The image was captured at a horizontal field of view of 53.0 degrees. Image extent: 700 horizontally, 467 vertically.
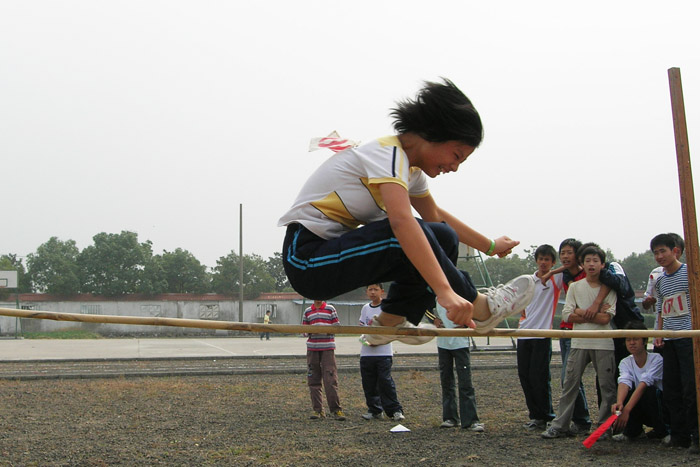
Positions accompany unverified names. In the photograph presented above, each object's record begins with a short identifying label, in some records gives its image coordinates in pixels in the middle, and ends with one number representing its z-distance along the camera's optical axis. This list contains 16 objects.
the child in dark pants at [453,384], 7.41
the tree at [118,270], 62.94
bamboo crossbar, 3.38
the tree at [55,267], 62.72
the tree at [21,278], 69.94
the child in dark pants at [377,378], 8.23
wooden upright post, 5.42
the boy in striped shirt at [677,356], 6.00
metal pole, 36.25
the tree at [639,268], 70.78
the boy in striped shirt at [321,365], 8.48
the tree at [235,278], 68.44
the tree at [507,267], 74.06
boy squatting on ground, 6.39
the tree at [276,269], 87.74
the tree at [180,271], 68.31
